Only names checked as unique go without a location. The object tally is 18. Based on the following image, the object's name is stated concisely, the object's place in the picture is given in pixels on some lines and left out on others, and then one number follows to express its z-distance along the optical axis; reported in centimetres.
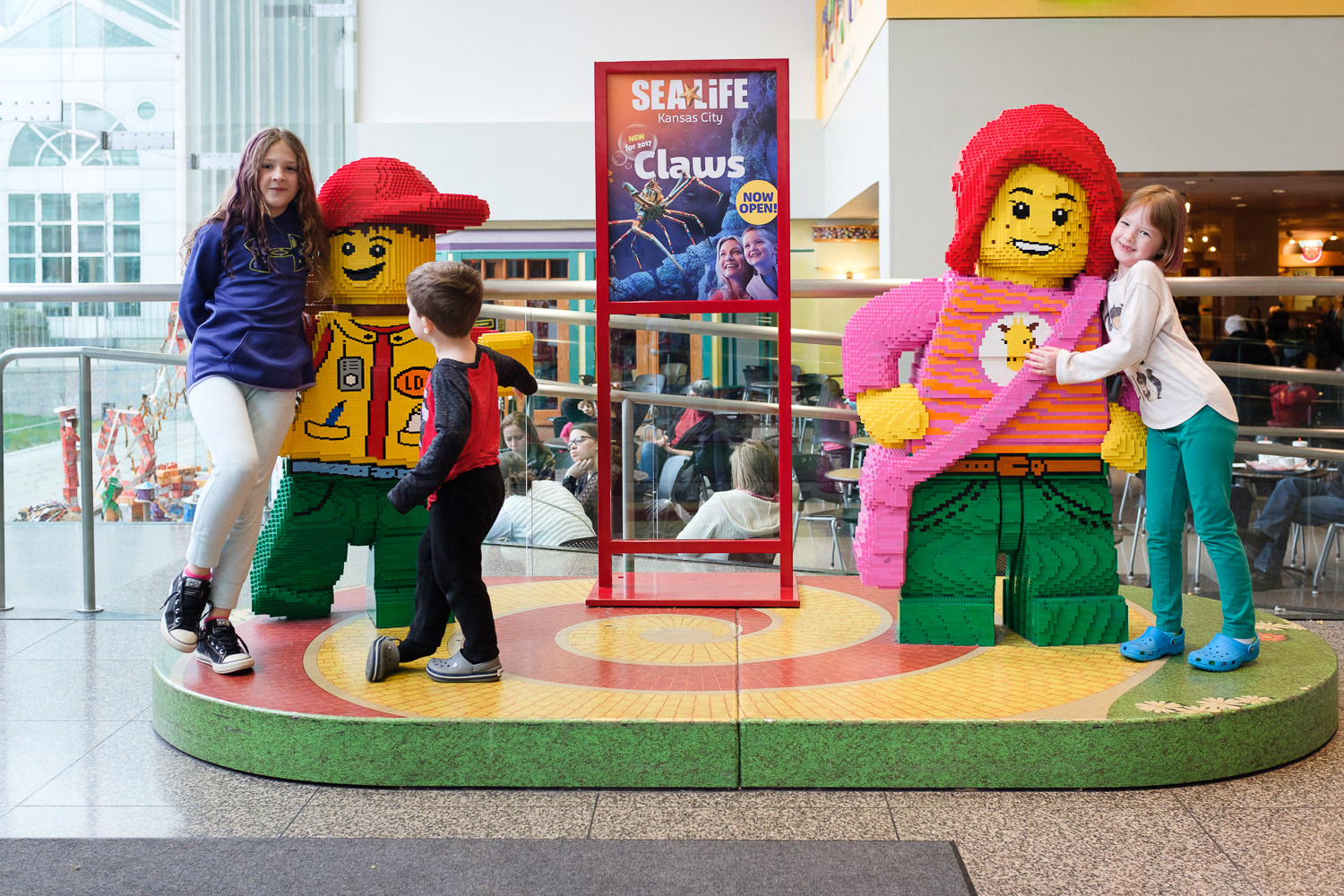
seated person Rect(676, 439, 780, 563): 357
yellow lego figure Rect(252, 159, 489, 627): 293
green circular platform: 222
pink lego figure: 270
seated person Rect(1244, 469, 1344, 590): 372
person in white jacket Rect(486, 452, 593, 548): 408
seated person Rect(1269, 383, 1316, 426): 374
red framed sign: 316
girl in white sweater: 254
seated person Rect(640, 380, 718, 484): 369
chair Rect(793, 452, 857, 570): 404
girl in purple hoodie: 263
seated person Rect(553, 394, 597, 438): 407
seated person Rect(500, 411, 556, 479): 404
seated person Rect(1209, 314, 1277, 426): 371
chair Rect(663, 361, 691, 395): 364
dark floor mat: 184
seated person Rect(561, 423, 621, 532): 413
